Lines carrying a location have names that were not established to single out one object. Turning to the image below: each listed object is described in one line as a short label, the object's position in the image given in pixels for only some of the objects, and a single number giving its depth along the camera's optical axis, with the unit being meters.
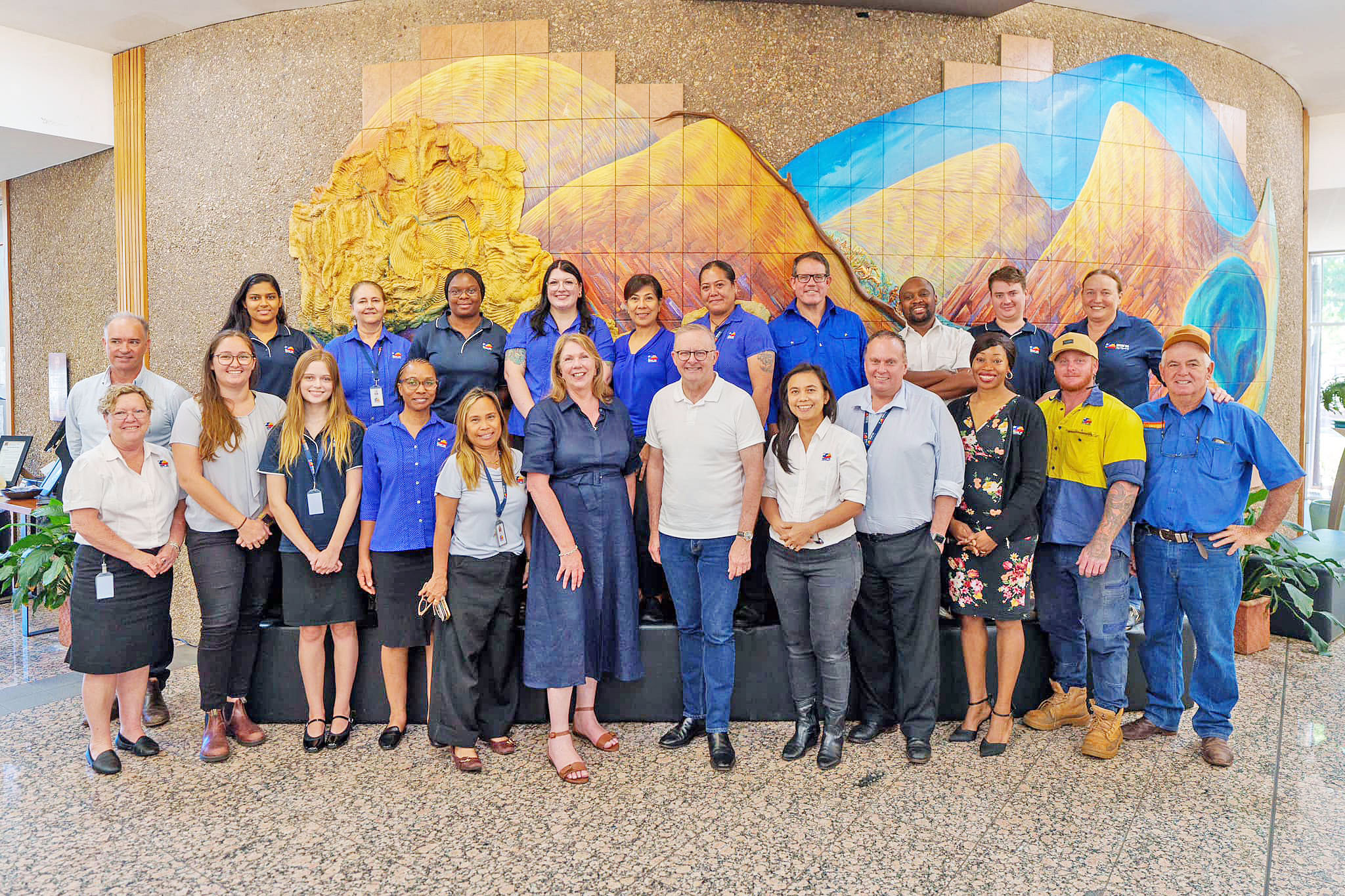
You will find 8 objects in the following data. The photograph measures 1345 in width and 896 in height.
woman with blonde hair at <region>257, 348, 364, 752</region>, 2.99
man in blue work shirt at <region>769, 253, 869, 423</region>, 3.66
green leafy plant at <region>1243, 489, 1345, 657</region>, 4.30
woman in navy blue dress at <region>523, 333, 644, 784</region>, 2.86
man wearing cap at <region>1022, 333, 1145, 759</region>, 2.94
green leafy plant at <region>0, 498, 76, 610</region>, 4.26
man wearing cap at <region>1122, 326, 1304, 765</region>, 2.88
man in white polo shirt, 2.86
